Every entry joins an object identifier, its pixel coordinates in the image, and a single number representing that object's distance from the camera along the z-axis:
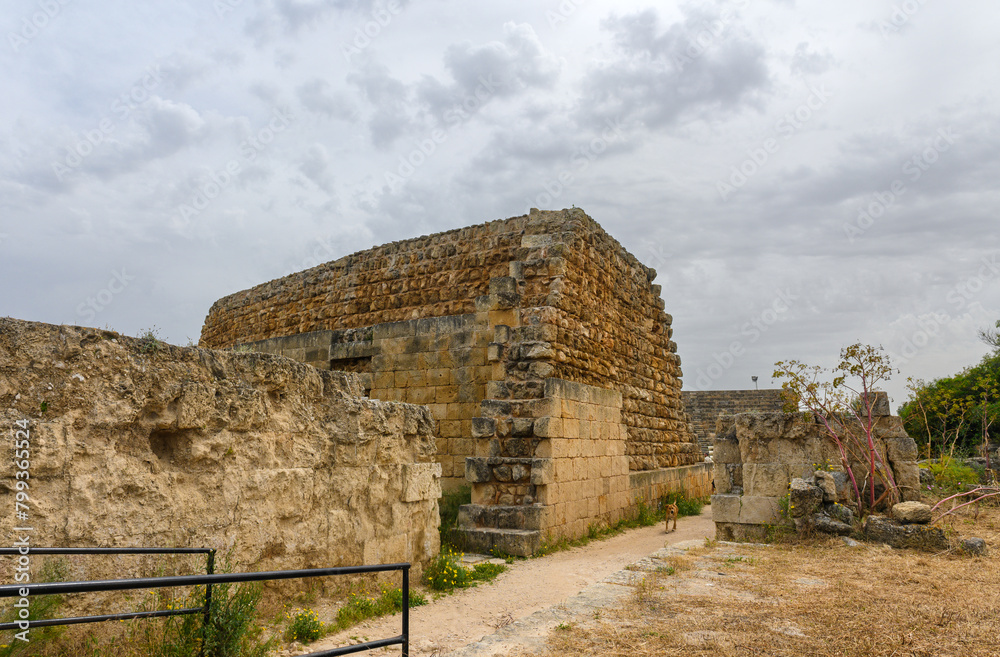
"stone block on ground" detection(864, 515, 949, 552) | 6.60
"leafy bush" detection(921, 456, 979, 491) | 8.97
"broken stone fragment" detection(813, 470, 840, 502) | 7.29
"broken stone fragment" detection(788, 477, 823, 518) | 7.25
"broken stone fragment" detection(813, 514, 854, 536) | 7.09
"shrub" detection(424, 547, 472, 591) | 5.82
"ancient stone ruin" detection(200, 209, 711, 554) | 8.37
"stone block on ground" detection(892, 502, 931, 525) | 6.80
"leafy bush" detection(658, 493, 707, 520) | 12.11
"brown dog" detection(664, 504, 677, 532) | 9.61
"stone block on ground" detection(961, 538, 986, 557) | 6.33
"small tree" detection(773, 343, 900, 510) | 7.50
